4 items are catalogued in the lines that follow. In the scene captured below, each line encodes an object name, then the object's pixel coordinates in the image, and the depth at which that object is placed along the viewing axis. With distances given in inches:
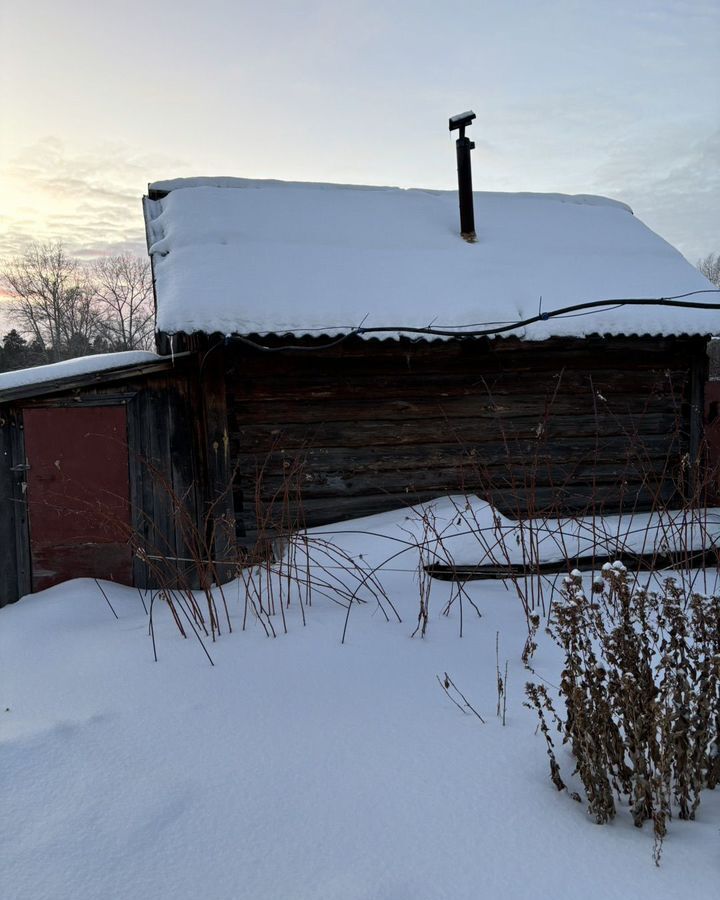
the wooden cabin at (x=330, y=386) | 231.6
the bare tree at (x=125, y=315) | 1553.9
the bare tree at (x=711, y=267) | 2334.2
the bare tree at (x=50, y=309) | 1510.8
